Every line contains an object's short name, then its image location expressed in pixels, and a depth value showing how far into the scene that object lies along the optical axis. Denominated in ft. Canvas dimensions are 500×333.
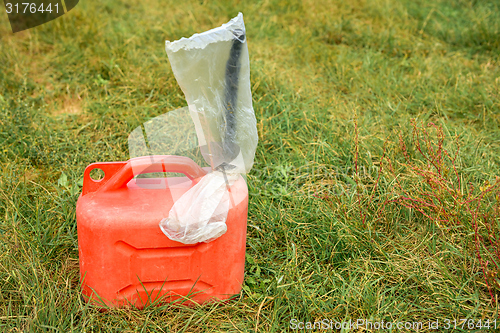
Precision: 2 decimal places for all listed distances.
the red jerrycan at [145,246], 5.08
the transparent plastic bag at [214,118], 4.96
